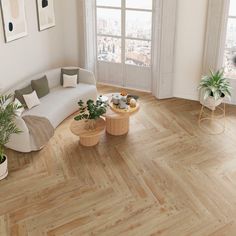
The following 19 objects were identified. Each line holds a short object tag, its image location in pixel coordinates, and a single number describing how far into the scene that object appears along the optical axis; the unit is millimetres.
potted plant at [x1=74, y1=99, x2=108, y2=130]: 4500
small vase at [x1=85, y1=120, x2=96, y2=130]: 4627
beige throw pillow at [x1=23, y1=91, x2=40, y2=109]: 4913
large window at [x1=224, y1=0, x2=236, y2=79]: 5182
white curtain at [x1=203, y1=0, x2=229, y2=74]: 5107
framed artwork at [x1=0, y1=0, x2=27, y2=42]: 4760
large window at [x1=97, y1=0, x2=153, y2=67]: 5756
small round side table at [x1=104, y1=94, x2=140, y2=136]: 4726
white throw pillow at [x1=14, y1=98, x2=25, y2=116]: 4593
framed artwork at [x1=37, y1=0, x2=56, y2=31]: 5447
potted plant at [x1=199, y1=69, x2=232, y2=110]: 4884
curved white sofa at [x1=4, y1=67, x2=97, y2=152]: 4448
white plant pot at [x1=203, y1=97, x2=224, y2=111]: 4891
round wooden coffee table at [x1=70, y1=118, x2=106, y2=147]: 4529
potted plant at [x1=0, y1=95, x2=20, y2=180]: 3946
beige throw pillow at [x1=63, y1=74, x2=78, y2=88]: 5594
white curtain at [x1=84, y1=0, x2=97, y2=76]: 5866
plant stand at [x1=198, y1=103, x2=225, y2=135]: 5055
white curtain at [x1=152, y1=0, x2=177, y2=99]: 5355
